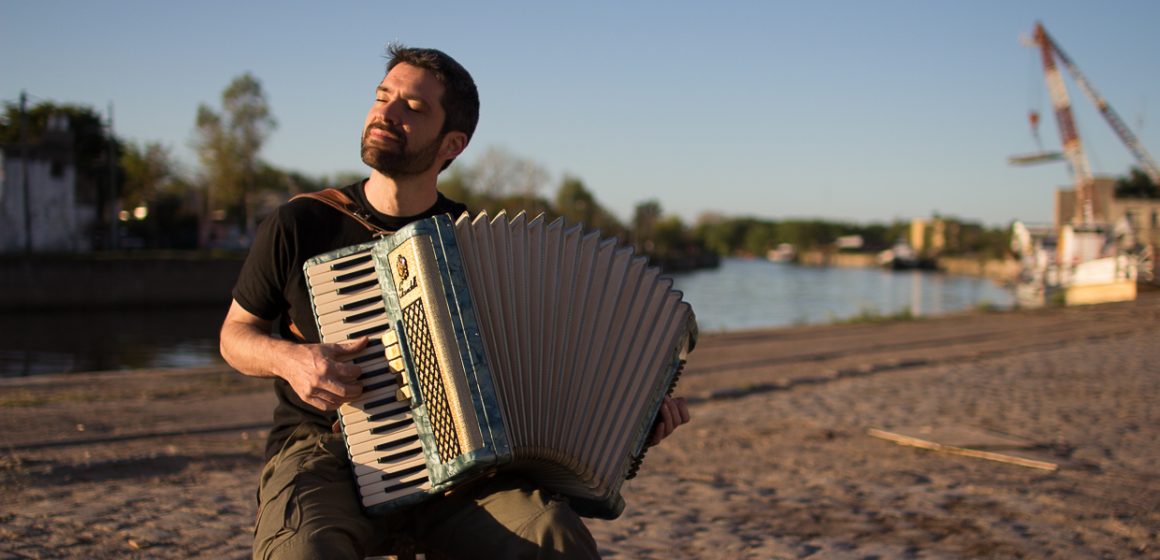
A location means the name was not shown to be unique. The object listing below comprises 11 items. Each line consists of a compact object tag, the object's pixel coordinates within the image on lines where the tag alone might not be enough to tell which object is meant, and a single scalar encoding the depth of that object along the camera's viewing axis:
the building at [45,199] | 39.75
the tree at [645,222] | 106.69
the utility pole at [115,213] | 40.72
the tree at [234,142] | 57.75
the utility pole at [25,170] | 36.56
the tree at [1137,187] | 64.44
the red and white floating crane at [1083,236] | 31.38
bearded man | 2.46
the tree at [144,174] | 56.41
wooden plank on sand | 6.72
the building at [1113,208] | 57.84
